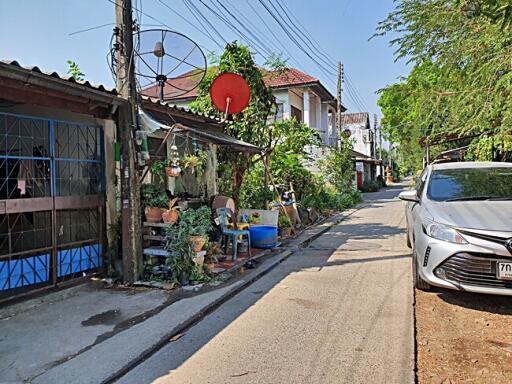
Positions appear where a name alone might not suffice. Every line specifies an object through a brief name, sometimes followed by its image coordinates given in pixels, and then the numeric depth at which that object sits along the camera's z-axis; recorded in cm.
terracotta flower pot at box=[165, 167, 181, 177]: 707
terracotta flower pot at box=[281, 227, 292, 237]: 1118
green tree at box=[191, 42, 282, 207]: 1095
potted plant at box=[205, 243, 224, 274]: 675
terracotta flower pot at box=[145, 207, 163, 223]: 661
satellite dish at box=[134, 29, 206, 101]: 731
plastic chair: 783
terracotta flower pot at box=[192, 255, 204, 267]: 632
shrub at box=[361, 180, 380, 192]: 3588
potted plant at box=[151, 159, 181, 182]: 709
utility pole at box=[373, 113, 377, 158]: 5043
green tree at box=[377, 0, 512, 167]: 684
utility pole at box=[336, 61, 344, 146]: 2380
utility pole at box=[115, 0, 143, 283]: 621
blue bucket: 908
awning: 638
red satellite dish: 945
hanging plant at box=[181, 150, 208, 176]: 737
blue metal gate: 543
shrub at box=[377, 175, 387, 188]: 4456
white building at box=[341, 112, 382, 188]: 4534
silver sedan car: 438
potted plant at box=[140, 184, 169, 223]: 662
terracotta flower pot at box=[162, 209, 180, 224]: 648
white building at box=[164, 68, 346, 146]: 2170
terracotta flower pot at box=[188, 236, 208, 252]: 628
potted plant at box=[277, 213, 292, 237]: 1126
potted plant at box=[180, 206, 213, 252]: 631
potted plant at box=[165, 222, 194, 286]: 618
